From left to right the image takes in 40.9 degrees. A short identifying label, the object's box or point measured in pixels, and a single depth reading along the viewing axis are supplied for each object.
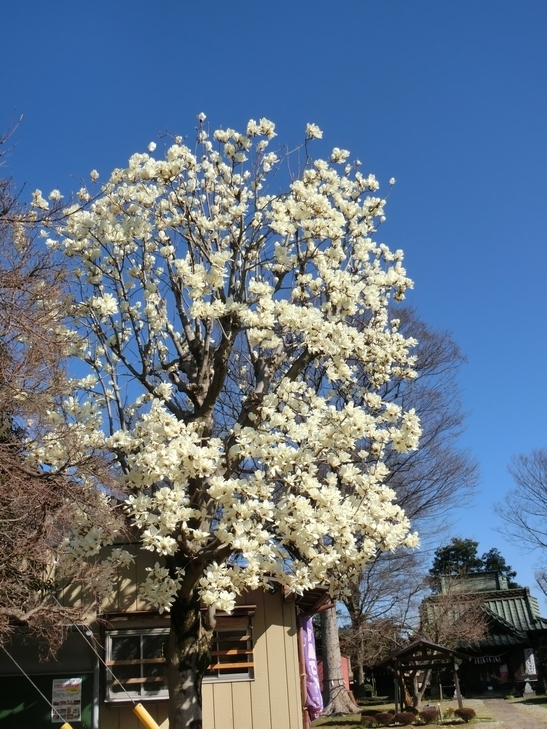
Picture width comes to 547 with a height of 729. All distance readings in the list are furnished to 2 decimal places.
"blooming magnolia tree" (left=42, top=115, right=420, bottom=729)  7.89
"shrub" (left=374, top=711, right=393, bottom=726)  15.71
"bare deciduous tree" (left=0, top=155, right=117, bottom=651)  7.16
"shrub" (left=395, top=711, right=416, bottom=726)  15.95
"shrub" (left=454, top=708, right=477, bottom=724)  16.41
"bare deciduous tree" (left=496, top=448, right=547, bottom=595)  27.00
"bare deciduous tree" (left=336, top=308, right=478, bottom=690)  20.03
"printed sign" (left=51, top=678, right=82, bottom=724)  10.95
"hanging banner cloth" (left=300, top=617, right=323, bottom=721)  13.10
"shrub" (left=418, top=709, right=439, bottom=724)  16.56
